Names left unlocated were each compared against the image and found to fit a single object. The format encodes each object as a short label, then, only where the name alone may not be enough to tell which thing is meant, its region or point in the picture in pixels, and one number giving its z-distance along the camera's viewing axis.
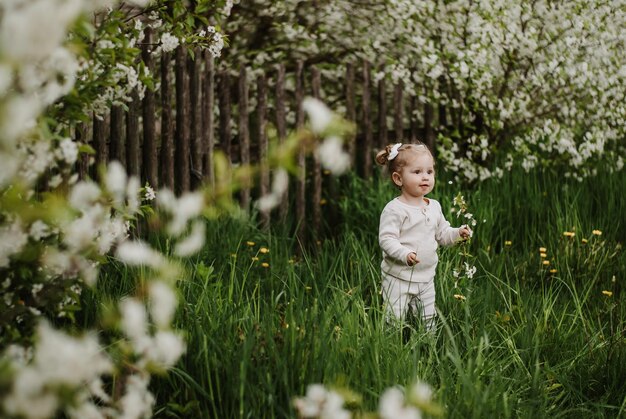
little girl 3.50
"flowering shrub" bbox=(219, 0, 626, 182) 5.32
